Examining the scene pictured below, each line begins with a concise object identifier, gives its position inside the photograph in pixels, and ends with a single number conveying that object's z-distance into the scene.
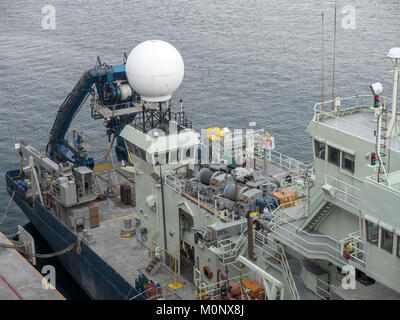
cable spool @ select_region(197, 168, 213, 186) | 38.72
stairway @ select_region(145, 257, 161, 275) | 40.00
